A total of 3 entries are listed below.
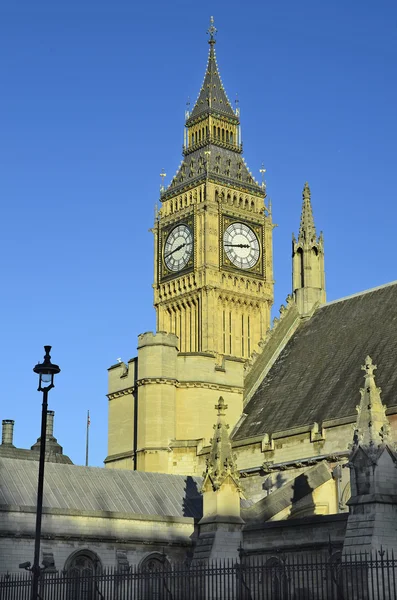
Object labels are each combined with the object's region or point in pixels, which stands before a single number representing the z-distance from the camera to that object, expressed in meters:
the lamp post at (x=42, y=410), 25.08
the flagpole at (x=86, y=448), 86.81
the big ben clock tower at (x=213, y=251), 81.88
